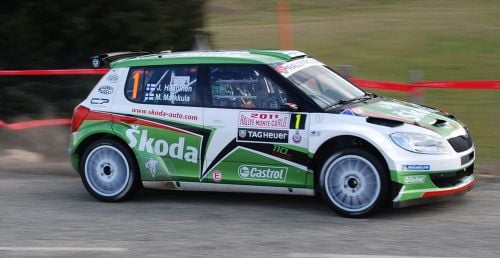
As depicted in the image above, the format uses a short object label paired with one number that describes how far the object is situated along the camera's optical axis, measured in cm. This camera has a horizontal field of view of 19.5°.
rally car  1374
